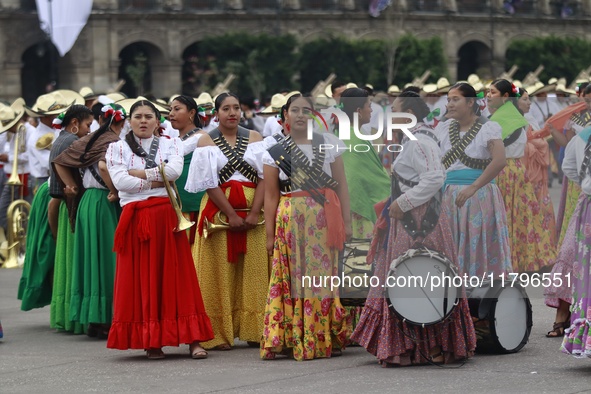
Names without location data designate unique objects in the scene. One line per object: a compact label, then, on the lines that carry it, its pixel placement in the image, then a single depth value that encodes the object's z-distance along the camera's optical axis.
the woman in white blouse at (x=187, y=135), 16.31
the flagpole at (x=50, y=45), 53.14
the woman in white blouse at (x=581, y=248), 13.67
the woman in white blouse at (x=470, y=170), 15.15
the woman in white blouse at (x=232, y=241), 15.96
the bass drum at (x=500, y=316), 14.77
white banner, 52.00
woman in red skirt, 15.15
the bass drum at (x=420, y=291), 13.98
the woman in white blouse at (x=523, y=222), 20.20
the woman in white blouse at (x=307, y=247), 14.86
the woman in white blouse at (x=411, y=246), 14.14
